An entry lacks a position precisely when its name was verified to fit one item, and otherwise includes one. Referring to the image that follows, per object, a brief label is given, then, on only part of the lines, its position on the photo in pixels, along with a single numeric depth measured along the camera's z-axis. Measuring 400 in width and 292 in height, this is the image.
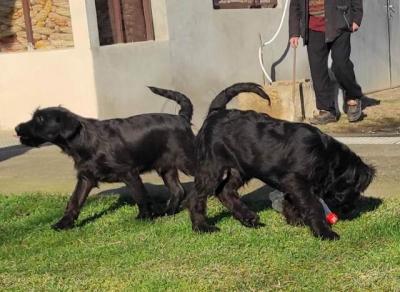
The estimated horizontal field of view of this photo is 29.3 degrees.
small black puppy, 5.94
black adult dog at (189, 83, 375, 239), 5.25
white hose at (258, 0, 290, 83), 12.17
